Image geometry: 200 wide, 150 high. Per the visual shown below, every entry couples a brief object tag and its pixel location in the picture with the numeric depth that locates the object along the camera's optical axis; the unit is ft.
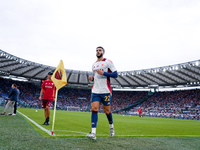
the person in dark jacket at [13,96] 31.14
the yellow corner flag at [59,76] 13.83
